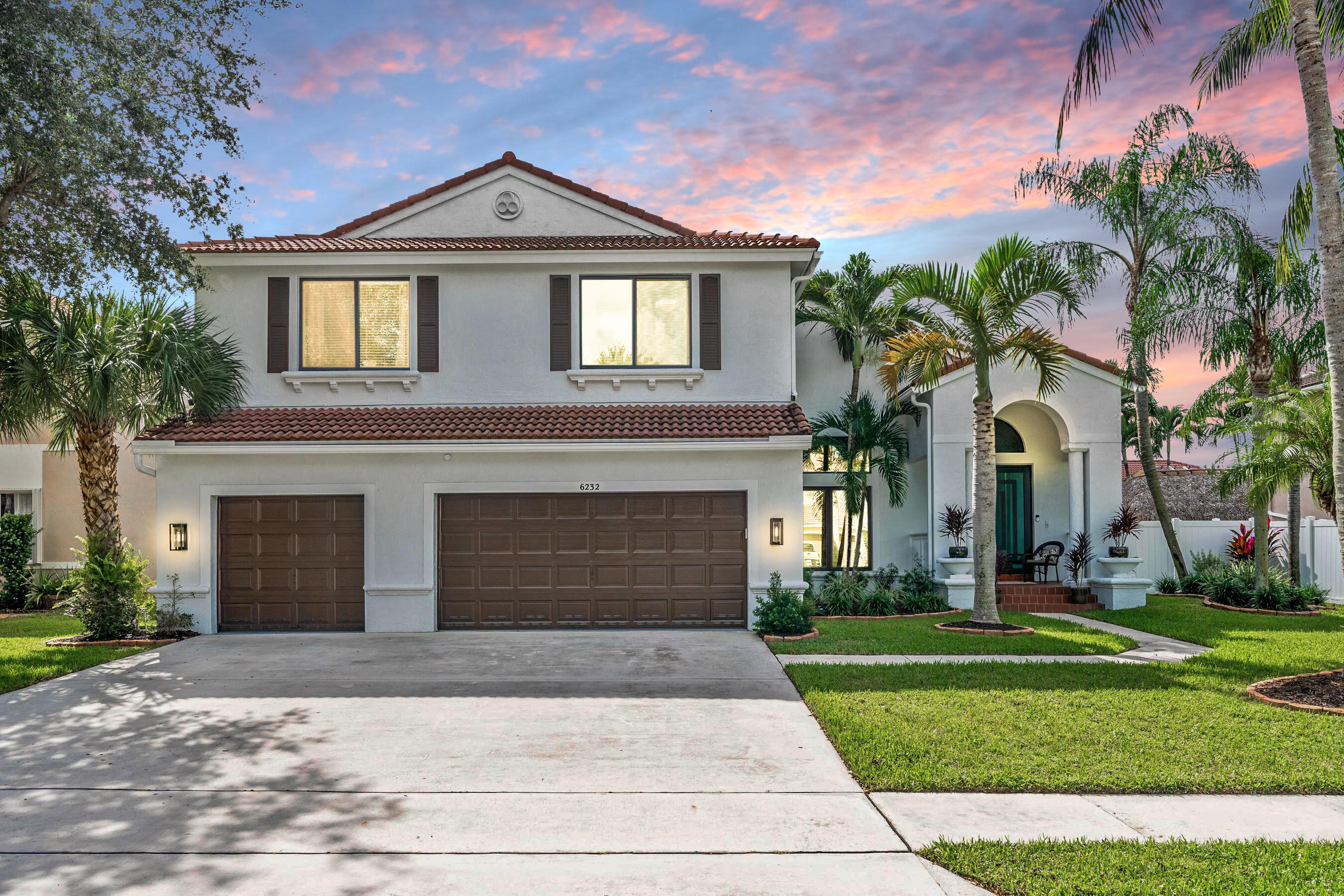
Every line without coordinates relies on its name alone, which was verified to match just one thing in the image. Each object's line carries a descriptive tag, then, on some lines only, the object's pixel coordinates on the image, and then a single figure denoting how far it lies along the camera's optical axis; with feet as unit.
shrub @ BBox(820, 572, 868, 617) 51.21
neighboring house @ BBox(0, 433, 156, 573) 65.41
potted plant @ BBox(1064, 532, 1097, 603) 55.72
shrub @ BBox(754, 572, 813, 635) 42.57
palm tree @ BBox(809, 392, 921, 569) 56.75
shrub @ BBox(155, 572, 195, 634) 44.50
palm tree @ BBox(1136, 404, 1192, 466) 113.09
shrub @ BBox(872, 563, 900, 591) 56.90
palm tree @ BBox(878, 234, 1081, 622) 43.04
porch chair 58.59
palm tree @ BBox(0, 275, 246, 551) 42.78
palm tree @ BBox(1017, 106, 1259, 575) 58.34
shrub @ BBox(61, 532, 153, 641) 42.55
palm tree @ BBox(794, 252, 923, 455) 56.49
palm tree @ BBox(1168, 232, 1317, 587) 56.08
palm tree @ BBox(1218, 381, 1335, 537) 46.93
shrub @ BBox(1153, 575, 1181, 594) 61.21
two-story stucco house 45.44
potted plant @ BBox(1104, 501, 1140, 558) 55.26
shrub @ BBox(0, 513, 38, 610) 59.36
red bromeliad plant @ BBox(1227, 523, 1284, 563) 62.54
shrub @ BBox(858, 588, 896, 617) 51.19
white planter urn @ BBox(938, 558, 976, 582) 54.39
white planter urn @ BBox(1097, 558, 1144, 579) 54.80
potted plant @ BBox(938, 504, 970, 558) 54.80
